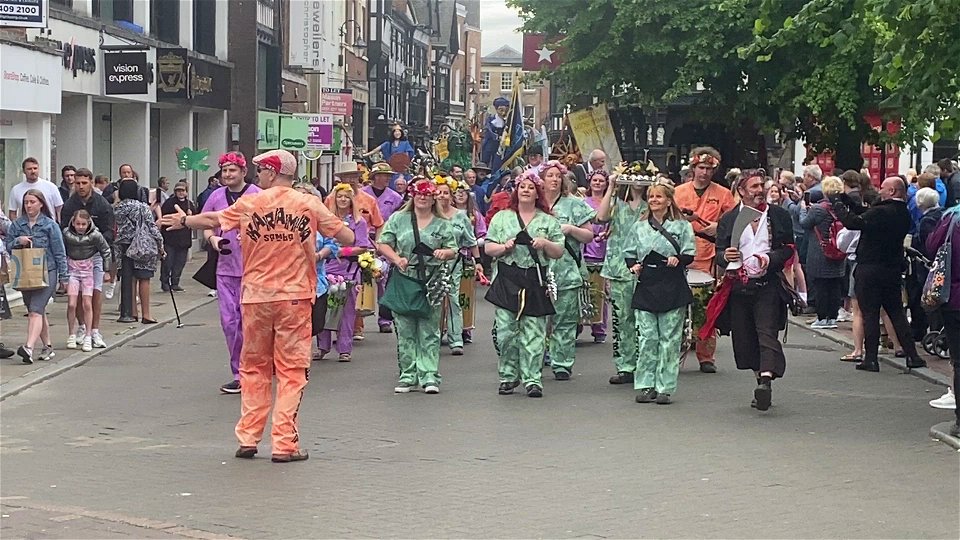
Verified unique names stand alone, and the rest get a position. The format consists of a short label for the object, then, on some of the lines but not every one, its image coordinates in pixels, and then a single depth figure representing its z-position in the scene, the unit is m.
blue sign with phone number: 16.89
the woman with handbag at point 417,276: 12.16
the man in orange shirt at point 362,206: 15.21
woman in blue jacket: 13.83
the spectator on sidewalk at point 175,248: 22.12
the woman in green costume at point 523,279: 12.08
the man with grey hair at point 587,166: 18.62
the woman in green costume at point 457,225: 12.46
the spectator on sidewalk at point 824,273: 17.36
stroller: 14.70
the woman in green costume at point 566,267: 12.97
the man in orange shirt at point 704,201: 13.05
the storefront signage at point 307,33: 46.06
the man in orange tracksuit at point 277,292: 9.15
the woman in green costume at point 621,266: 12.77
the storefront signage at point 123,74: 26.34
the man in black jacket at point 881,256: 13.22
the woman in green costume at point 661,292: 11.64
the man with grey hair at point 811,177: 20.11
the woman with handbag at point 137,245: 17.77
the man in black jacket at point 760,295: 11.25
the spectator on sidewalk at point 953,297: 10.15
